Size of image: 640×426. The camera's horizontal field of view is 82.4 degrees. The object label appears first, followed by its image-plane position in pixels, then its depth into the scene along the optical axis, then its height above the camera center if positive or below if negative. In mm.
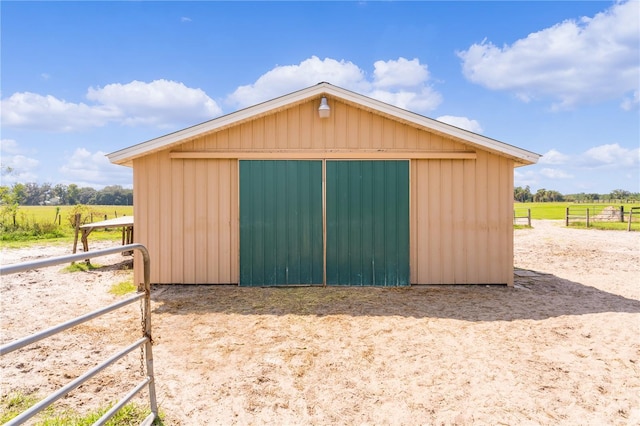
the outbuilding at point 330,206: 6707 +17
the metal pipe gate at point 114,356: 1529 -633
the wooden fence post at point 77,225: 9891 -447
